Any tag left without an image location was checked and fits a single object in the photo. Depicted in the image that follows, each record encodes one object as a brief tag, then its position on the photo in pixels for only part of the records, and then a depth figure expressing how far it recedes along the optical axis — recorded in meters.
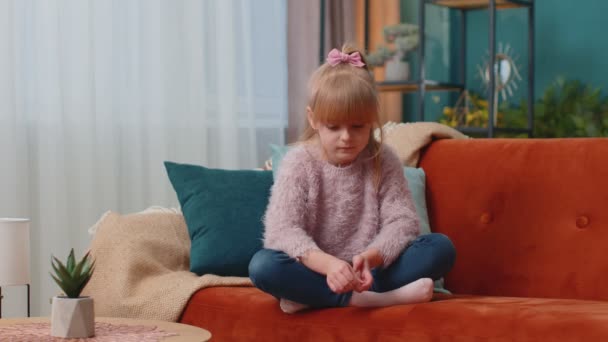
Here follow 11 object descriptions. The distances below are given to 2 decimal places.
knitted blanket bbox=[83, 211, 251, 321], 2.32
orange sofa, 1.97
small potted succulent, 1.70
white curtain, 3.23
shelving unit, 4.14
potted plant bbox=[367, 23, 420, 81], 4.39
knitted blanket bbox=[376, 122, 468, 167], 2.66
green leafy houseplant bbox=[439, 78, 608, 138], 4.11
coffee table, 1.73
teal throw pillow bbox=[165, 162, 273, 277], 2.45
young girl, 2.05
